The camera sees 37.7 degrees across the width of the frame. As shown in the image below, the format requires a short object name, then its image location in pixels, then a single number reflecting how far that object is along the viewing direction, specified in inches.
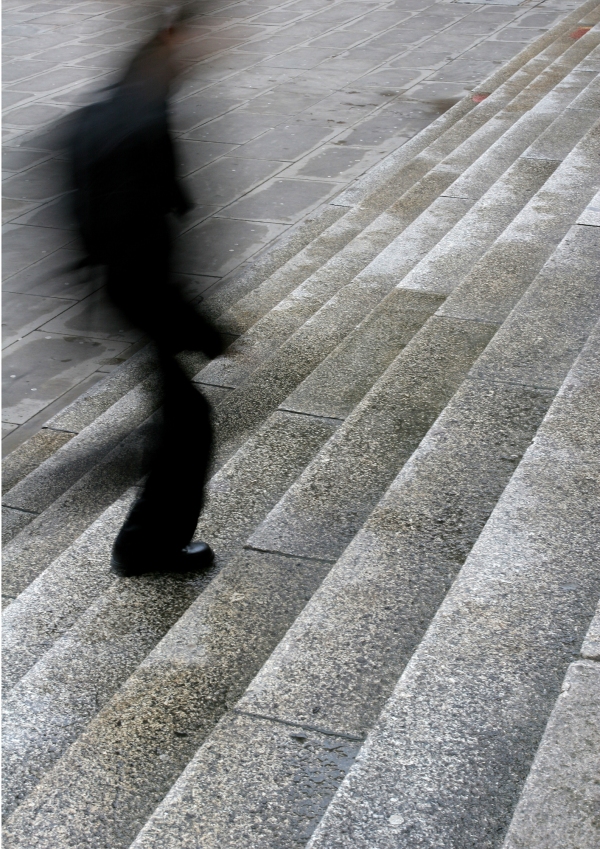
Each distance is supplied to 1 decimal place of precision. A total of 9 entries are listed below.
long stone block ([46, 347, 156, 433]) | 196.9
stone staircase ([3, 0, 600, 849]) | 73.8
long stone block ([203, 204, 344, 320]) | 243.3
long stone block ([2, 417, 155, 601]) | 137.4
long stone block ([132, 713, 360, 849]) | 70.7
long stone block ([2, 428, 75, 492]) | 178.1
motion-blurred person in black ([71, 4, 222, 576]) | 98.2
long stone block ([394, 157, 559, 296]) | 194.1
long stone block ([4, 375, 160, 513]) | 166.1
